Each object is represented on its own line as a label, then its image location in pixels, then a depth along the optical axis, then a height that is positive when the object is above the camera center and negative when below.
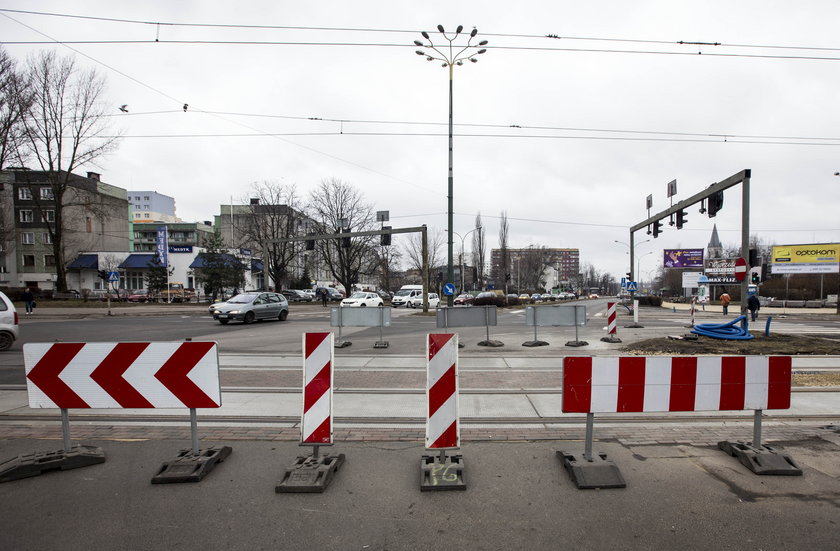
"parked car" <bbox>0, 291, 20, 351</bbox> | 11.73 -1.71
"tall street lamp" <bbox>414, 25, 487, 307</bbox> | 16.79 +8.85
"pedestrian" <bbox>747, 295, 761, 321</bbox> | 23.00 -2.16
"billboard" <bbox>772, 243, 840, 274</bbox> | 47.22 +0.61
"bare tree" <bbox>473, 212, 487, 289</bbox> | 67.12 +2.16
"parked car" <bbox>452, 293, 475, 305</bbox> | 40.66 -3.45
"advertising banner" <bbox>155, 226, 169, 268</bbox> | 43.19 +1.71
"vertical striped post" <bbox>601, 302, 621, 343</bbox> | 13.09 -1.73
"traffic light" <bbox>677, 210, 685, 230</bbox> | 17.66 +1.89
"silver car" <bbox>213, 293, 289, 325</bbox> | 21.14 -2.36
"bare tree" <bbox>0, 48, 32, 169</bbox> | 25.83 +9.85
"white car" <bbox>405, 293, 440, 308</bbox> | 41.59 -3.70
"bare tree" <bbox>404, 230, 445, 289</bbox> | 71.12 +1.13
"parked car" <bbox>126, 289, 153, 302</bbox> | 45.56 -3.71
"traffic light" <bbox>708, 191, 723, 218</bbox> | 14.78 +2.08
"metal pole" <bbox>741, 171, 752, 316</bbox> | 12.79 +1.36
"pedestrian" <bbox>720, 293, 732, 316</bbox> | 28.83 -2.32
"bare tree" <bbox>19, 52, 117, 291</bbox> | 34.14 +10.44
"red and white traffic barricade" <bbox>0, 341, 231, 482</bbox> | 4.10 -1.11
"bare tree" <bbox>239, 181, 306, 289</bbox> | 52.03 +4.52
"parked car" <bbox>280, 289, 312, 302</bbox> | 57.19 -4.45
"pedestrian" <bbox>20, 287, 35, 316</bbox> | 28.02 -2.47
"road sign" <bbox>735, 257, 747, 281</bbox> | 12.39 -0.11
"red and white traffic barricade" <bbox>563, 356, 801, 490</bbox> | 3.89 -1.11
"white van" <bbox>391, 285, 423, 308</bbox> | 42.28 -3.21
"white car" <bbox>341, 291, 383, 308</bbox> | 33.46 -2.93
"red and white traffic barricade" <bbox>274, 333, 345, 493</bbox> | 3.92 -1.26
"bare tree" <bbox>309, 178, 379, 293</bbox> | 51.12 +4.68
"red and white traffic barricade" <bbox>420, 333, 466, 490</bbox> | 3.82 -1.21
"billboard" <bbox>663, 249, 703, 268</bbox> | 62.19 +0.87
